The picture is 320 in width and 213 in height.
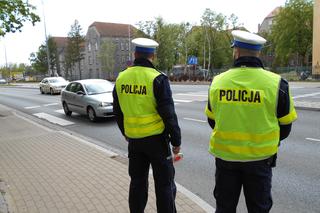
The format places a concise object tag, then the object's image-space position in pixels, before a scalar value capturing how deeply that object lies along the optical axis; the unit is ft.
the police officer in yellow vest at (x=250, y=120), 8.79
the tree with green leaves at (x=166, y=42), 207.08
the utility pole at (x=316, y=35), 141.49
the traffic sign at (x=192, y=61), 136.46
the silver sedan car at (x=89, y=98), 42.09
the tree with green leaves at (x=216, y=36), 200.34
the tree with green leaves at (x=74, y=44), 269.03
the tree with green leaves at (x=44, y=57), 276.41
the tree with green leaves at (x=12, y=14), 51.62
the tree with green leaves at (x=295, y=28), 184.85
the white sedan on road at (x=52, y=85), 99.04
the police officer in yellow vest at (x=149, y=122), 11.18
